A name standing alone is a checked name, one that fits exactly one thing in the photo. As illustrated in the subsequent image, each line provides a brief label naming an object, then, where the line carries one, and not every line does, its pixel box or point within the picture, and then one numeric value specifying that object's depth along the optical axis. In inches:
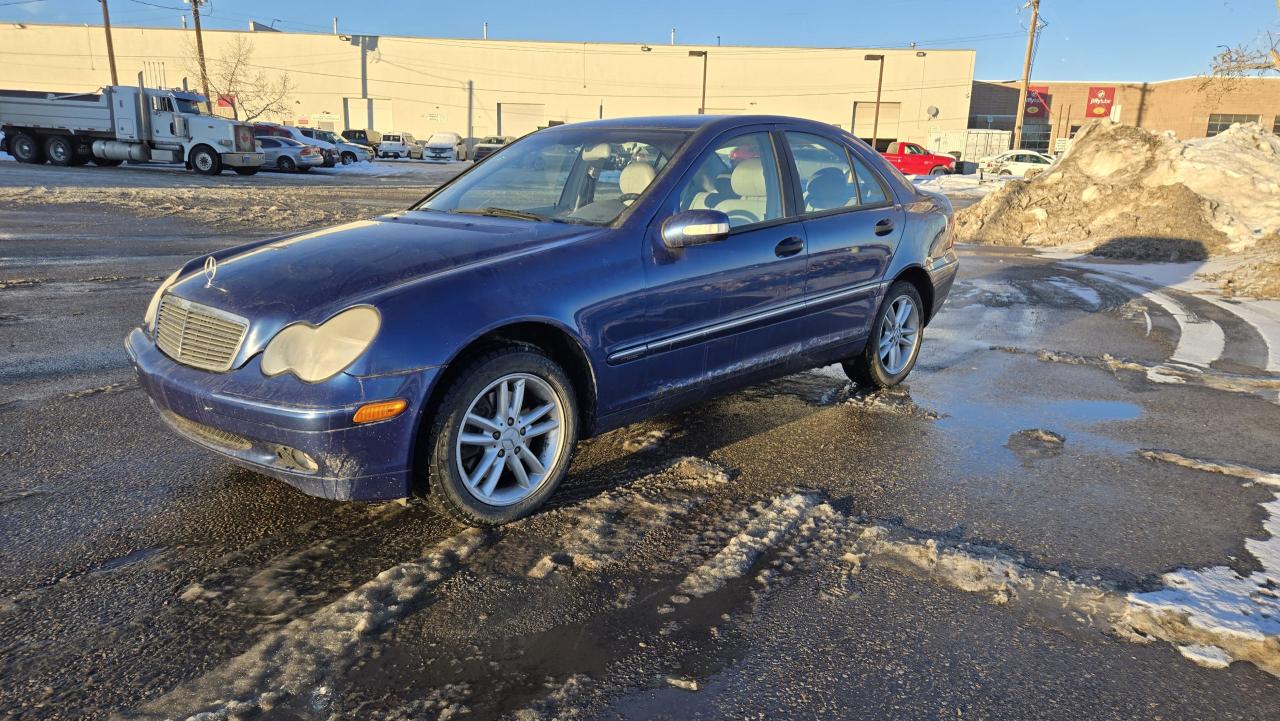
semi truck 1016.2
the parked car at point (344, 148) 1611.7
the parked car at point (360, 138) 1999.3
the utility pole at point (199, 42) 1774.1
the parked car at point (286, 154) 1234.0
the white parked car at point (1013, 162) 1470.2
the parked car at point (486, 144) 1893.5
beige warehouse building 2459.4
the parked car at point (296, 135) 1272.1
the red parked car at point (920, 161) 1581.0
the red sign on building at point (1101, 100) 2447.1
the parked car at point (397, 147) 1989.4
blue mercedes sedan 116.3
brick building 2281.0
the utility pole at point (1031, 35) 1811.8
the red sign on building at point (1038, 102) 2504.9
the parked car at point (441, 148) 1918.1
